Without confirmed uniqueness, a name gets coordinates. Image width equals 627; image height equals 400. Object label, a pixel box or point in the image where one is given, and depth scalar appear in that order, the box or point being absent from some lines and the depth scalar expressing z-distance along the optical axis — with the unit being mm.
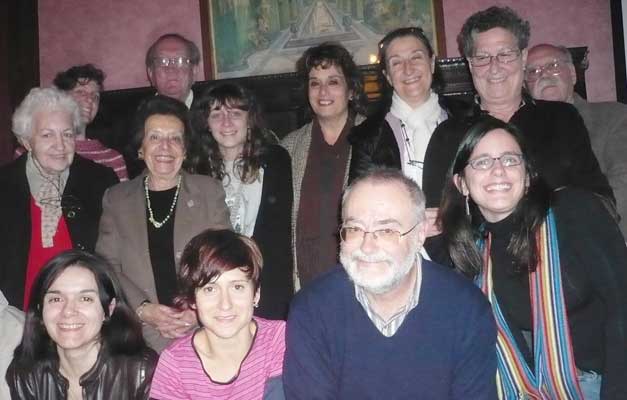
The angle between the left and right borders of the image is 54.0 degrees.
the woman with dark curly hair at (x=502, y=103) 2613
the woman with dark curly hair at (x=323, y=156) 3162
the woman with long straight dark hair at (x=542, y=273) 2072
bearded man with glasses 1936
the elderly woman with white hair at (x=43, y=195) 2887
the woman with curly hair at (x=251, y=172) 3027
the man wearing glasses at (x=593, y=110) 2797
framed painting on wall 4984
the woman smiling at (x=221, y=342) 2104
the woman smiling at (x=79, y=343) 2326
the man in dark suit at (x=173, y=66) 3869
